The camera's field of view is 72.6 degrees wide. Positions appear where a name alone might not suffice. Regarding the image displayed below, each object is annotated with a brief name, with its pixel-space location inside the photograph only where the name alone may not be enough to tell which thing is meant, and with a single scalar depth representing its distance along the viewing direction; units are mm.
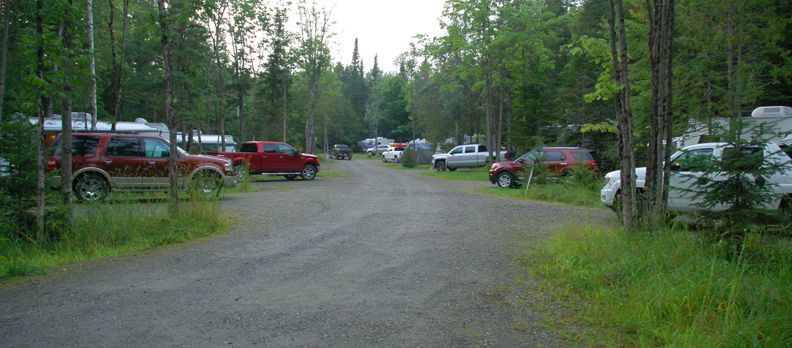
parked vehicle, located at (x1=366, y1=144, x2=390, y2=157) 75206
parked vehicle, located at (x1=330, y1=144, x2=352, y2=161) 64688
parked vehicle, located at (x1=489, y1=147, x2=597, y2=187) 19500
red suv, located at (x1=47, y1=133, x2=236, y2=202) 13727
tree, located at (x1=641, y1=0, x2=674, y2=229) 7156
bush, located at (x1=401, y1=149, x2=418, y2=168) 44375
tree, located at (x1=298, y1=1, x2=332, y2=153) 38875
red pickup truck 24375
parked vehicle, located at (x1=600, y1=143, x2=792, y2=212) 6117
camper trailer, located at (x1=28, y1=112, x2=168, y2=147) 18984
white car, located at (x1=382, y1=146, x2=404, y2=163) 52294
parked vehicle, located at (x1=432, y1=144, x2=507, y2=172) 36156
